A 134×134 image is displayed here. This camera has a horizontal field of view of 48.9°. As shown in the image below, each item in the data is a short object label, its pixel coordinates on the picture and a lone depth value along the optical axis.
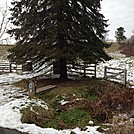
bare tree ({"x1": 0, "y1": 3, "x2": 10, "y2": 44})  17.26
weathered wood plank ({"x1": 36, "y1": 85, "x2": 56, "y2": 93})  7.60
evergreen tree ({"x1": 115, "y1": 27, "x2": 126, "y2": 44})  37.80
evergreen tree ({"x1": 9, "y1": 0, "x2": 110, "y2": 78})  8.44
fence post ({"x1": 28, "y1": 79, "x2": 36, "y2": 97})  7.11
